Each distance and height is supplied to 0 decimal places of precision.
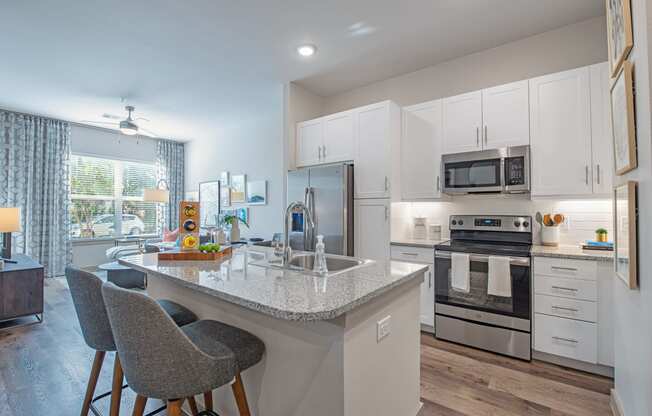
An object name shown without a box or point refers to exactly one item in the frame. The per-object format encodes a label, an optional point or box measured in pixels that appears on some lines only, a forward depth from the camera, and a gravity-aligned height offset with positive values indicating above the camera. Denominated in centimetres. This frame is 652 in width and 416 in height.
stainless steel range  246 -66
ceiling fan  430 +141
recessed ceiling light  308 +163
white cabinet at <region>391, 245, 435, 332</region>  290 -68
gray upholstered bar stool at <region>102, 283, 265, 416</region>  102 -49
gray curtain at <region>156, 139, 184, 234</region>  676 +87
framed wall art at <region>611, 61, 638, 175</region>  137 +43
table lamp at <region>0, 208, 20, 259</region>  321 -9
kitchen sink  180 -31
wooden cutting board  200 -29
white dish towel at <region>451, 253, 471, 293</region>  266 -53
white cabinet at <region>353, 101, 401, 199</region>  317 +65
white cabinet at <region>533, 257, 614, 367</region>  217 -72
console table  306 -81
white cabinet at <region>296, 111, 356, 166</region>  349 +86
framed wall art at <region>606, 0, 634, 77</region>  136 +88
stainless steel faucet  176 -13
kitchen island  116 -52
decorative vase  264 -17
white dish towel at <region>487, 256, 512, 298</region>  248 -53
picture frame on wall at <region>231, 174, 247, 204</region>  570 +43
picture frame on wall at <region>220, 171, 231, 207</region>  599 +44
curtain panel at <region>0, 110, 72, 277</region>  494 +48
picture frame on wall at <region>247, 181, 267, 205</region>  535 +33
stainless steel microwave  267 +37
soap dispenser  158 -26
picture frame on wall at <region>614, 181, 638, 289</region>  138 -10
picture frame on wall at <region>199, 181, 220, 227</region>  628 +22
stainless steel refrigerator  334 +7
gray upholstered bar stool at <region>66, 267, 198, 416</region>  142 -49
